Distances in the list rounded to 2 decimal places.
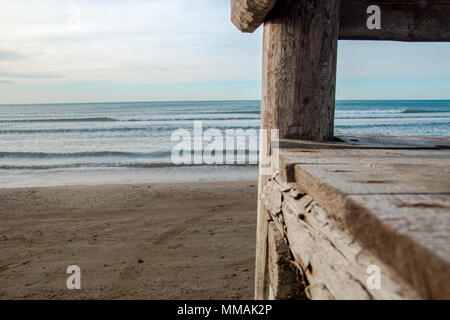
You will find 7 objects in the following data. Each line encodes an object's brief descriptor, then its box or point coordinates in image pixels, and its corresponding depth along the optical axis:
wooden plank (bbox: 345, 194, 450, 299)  0.56
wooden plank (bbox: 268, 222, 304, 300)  1.71
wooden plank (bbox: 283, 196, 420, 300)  0.69
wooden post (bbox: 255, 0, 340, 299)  1.86
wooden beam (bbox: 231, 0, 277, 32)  1.74
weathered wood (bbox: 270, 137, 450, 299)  0.58
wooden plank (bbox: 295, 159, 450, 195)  0.95
